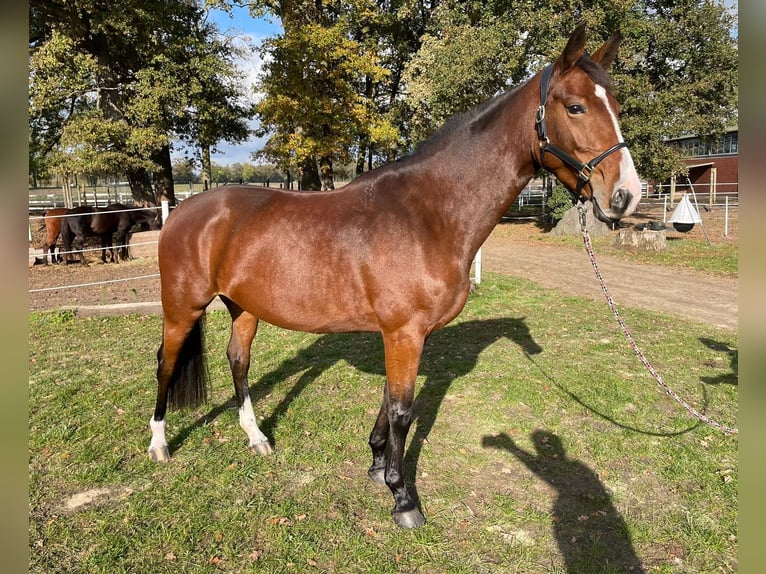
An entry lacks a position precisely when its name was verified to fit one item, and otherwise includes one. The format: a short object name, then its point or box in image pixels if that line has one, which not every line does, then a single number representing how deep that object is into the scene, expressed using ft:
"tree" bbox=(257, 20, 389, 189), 52.70
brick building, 103.35
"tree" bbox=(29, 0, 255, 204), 41.55
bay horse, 7.43
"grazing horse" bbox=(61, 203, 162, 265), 35.40
